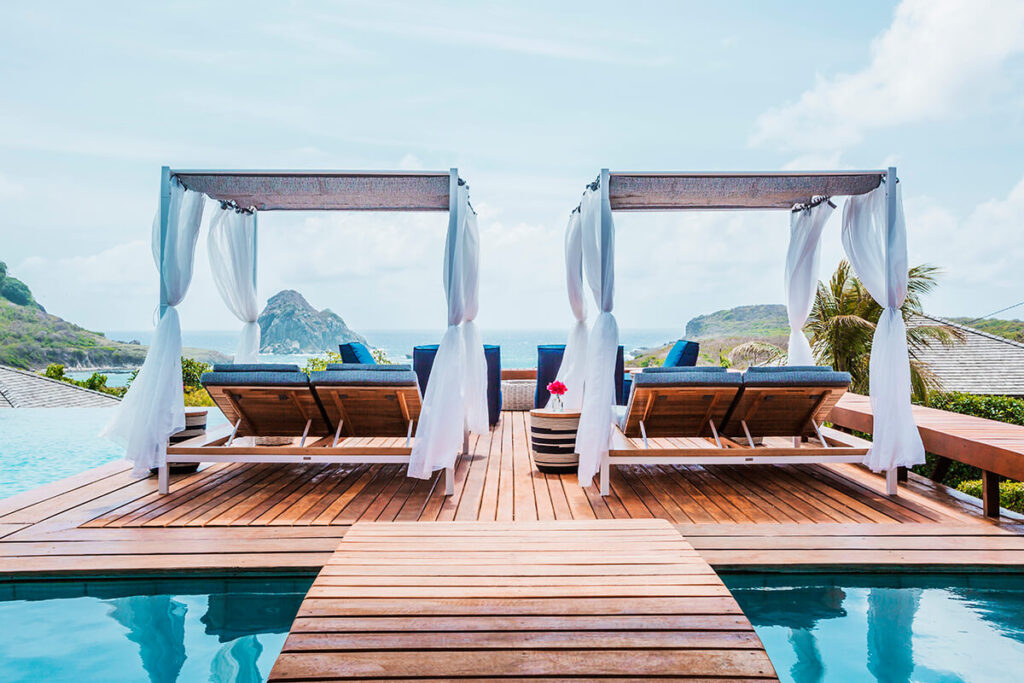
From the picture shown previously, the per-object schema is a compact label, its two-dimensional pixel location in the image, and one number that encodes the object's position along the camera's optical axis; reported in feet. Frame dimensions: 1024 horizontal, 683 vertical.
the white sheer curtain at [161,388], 13.62
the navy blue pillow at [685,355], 19.36
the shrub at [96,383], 44.86
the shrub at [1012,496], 18.01
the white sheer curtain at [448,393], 13.50
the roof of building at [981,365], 53.88
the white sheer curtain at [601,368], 13.64
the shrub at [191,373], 45.01
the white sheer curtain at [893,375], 13.64
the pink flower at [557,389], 15.97
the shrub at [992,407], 24.30
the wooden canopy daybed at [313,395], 13.67
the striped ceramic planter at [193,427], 16.11
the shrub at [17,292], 88.94
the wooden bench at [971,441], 11.54
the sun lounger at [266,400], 13.70
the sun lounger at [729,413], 13.73
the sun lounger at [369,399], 13.52
